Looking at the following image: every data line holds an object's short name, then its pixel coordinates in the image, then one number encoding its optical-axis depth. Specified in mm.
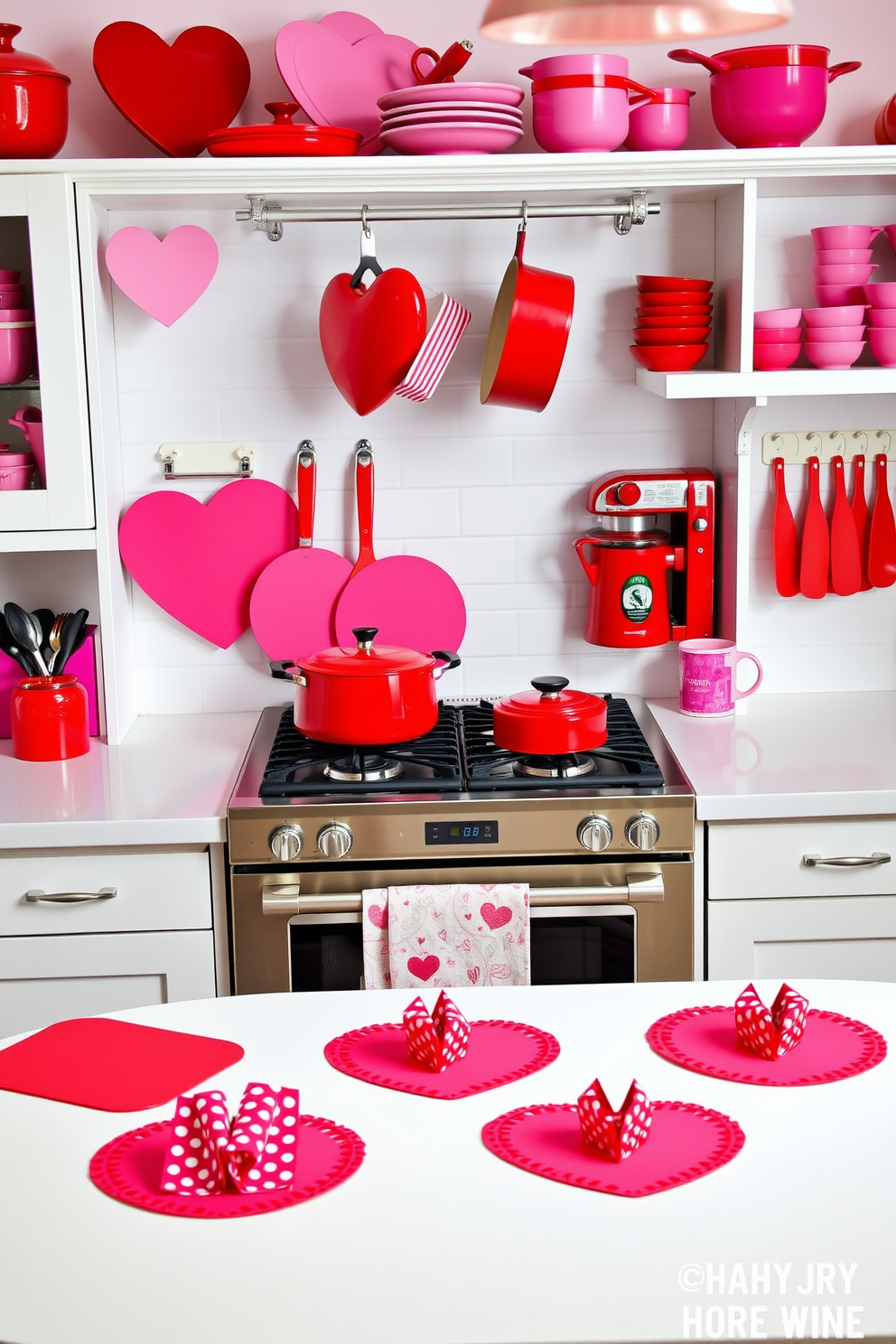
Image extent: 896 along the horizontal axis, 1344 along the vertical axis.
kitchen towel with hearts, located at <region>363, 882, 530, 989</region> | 2227
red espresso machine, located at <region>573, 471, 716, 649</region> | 2758
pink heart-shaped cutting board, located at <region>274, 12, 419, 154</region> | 2535
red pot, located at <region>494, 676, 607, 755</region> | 2371
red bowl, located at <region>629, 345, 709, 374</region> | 2617
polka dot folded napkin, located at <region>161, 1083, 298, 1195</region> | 1201
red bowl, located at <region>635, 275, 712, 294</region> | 2592
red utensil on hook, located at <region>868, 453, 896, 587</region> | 2830
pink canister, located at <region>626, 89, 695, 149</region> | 2486
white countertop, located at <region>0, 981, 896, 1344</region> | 1034
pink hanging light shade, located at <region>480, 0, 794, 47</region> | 1097
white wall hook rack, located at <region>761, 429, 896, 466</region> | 2826
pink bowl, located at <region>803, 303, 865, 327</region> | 2533
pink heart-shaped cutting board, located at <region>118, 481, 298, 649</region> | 2787
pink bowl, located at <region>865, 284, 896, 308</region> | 2527
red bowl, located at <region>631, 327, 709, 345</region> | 2613
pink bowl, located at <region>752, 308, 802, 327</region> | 2531
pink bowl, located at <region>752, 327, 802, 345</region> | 2543
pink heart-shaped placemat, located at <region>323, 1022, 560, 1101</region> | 1386
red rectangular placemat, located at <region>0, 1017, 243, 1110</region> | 1382
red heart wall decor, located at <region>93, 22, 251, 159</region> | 2543
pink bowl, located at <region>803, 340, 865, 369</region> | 2553
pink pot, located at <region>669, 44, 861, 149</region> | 2404
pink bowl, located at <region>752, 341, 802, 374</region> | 2551
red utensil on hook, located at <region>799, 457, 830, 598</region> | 2832
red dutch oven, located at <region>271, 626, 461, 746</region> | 2359
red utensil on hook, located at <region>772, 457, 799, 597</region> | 2844
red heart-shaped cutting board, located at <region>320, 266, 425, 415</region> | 2426
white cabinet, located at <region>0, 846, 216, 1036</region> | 2271
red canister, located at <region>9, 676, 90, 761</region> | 2566
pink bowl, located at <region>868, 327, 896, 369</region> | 2547
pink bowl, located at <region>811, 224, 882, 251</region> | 2557
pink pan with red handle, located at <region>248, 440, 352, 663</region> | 2814
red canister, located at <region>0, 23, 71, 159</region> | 2348
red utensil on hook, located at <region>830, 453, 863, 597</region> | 2830
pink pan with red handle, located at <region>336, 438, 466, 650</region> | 2836
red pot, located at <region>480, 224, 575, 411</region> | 2484
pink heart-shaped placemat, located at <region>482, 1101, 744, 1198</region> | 1207
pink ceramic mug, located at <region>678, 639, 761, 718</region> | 2713
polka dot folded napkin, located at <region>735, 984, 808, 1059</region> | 1407
